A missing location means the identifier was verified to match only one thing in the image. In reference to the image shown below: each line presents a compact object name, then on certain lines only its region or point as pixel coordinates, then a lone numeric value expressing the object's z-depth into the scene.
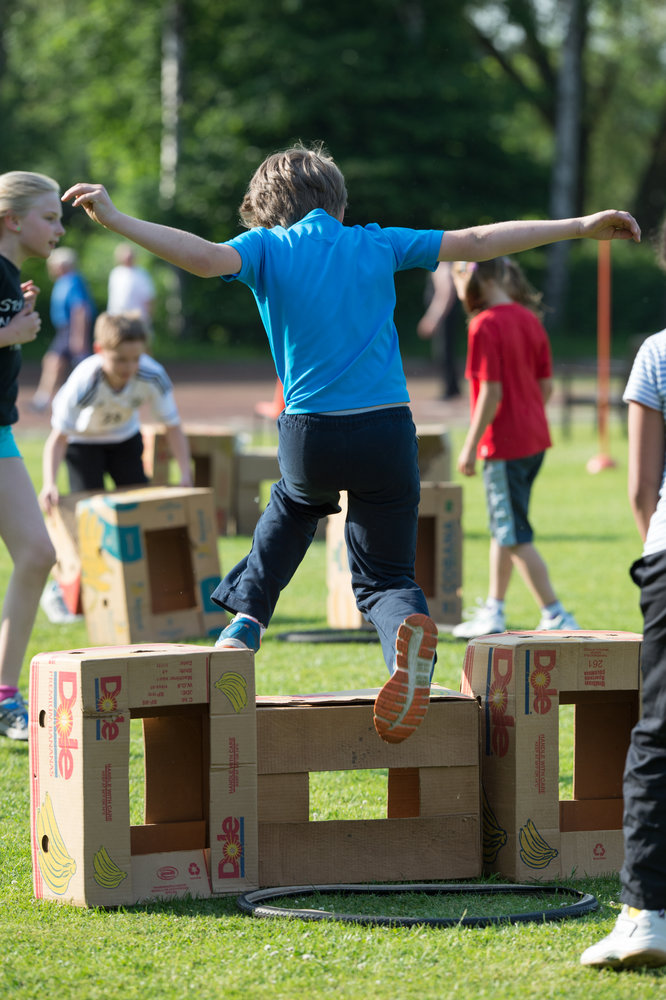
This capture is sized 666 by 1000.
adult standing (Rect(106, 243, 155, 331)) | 42.81
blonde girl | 10.79
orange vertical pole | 32.37
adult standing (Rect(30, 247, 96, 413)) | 41.06
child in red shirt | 14.55
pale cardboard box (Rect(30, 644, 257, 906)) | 7.54
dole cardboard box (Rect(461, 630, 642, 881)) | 7.97
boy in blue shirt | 8.05
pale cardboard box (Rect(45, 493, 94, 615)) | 16.28
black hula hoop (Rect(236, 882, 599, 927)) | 7.31
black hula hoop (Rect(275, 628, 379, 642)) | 15.33
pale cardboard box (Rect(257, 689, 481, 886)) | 7.98
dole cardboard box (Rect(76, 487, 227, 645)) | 15.12
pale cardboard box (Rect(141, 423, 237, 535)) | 23.36
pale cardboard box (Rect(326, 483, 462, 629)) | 16.00
